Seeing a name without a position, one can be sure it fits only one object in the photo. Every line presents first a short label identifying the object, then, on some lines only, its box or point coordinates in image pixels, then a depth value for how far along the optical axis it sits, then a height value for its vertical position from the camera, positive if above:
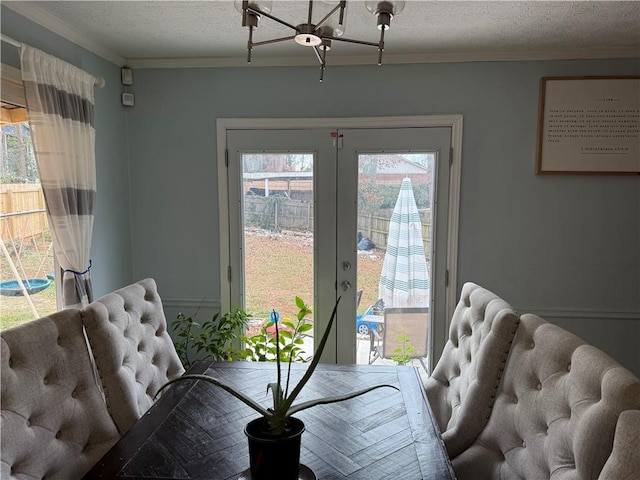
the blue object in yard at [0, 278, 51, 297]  2.09 -0.45
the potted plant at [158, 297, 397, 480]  1.04 -0.57
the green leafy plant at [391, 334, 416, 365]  2.96 -1.01
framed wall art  2.63 +0.45
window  2.06 -0.13
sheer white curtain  2.08 +0.20
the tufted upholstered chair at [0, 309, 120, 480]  1.20 -0.62
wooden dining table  1.18 -0.73
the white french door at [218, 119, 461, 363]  2.81 -0.11
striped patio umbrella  2.85 -0.40
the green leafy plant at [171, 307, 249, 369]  2.63 -0.88
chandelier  1.31 +0.54
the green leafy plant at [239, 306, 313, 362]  2.55 -0.88
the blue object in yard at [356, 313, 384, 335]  2.95 -0.82
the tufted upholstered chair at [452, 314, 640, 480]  1.02 -0.57
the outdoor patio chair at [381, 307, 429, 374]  2.94 -0.90
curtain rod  1.88 +0.65
